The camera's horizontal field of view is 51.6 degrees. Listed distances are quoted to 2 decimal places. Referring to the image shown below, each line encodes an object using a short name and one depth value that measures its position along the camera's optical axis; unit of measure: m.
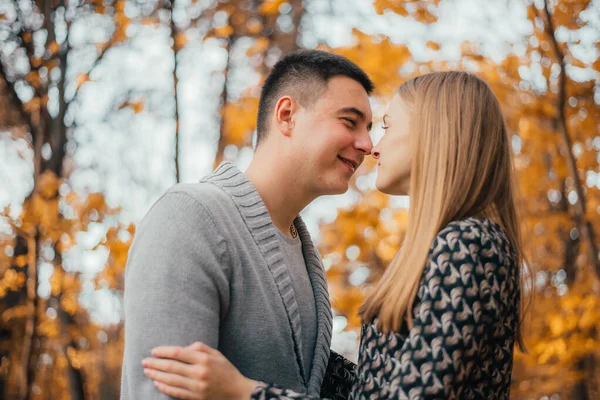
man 1.62
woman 1.56
